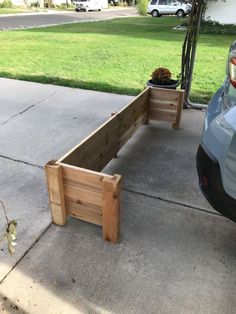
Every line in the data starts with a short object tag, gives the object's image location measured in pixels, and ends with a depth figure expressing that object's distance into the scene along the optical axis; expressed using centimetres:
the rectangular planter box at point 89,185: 209
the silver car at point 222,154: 174
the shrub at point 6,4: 3031
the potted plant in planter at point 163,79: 450
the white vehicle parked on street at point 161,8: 2530
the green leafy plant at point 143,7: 2816
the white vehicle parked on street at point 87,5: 3366
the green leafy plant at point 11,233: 125
